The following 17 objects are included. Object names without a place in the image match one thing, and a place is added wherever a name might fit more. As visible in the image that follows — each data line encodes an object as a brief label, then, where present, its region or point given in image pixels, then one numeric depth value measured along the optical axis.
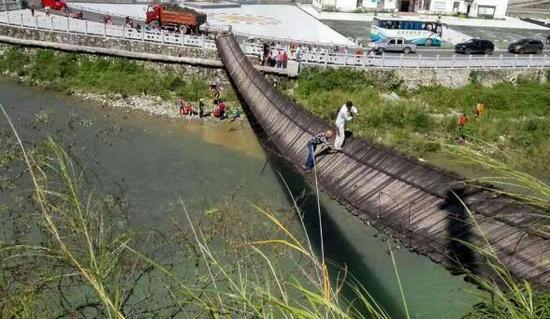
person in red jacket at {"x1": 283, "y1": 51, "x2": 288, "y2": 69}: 27.95
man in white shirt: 12.87
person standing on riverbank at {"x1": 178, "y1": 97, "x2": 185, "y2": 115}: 25.74
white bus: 35.31
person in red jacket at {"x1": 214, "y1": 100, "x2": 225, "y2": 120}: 25.44
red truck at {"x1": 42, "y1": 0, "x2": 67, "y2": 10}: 37.44
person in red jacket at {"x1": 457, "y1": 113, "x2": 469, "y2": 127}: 24.77
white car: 33.69
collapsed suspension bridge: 8.27
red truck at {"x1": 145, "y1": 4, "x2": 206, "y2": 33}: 33.03
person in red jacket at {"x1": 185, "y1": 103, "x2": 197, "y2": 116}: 25.76
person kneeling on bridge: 12.84
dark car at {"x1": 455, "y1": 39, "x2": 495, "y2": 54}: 34.34
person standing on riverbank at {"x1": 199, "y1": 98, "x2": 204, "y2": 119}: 25.64
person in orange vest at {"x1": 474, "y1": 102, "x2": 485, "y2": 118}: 26.66
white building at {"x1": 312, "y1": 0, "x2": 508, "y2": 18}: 48.25
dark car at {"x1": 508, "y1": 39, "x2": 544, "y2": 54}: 35.72
